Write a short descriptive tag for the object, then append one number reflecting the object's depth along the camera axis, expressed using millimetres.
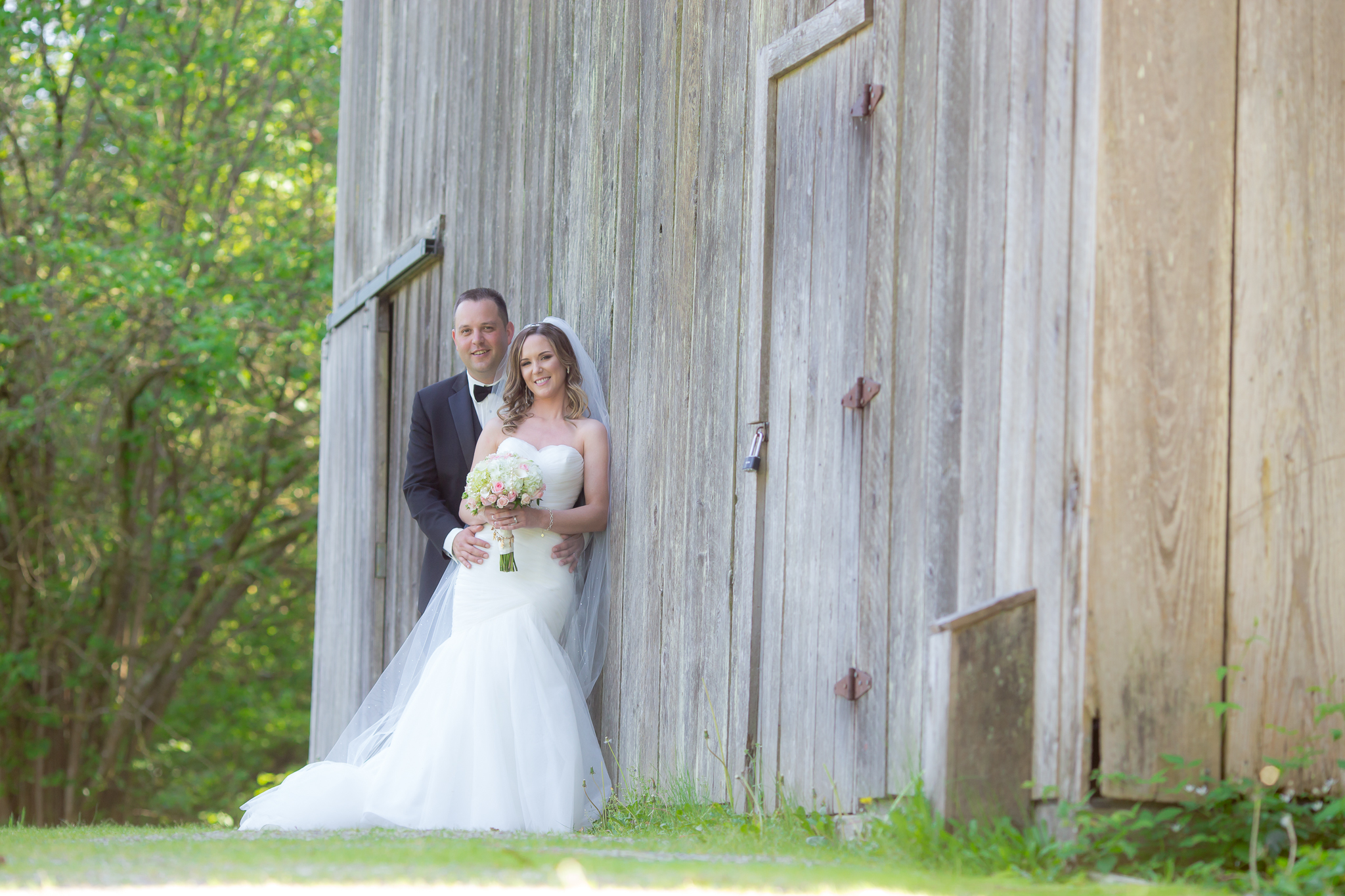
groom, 10820
